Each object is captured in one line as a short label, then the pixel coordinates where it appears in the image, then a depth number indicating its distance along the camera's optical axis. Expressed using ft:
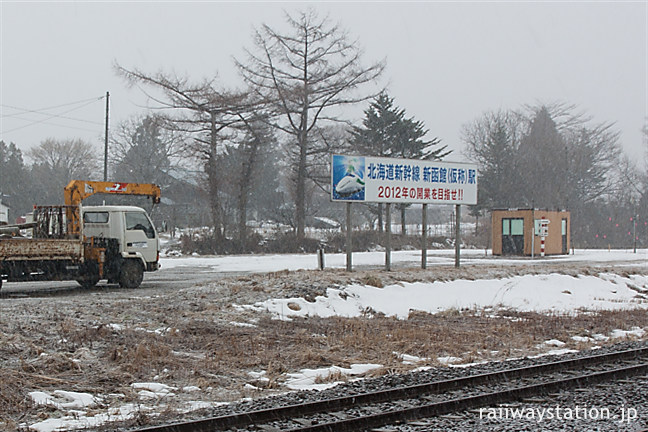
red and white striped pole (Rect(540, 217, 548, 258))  117.70
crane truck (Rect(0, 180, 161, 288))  59.16
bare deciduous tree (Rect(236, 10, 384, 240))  149.79
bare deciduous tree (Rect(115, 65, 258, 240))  145.59
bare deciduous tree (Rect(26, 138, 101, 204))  250.16
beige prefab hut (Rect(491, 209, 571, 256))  122.72
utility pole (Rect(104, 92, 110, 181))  129.24
